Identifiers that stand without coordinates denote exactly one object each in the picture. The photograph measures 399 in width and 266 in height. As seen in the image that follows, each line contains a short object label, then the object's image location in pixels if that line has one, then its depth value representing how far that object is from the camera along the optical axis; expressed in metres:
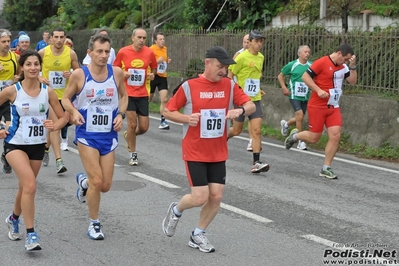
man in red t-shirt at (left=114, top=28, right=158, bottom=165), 12.37
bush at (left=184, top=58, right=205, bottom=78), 21.64
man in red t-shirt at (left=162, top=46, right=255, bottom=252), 7.18
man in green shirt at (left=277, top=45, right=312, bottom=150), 14.62
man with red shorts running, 11.24
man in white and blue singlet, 7.68
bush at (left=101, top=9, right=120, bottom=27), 37.03
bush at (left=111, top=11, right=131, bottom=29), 35.69
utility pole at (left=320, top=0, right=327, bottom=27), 21.53
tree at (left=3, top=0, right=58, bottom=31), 44.38
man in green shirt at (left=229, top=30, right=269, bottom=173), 12.18
